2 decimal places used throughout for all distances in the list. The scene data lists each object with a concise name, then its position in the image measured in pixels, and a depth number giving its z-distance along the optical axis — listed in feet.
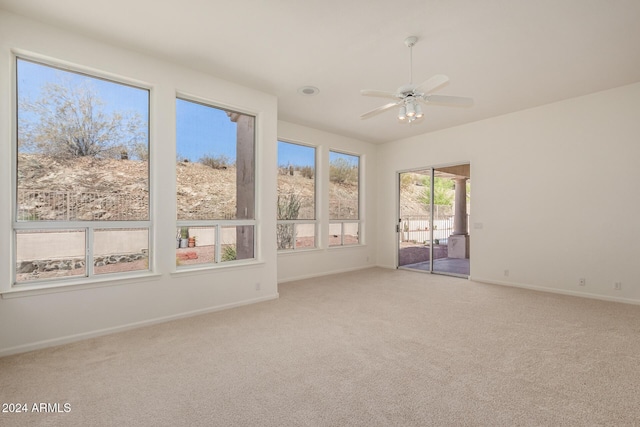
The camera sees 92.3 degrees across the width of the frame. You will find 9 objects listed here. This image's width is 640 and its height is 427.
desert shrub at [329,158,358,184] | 21.77
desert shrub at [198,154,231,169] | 13.37
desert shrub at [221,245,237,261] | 13.57
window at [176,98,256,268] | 12.59
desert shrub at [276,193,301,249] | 18.95
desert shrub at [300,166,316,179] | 20.15
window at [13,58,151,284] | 9.46
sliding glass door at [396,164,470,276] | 20.89
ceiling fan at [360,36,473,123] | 9.41
